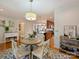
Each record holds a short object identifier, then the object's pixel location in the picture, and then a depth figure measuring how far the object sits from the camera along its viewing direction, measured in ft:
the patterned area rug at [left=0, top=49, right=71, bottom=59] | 6.49
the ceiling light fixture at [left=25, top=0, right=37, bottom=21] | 7.11
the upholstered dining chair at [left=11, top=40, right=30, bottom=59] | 5.18
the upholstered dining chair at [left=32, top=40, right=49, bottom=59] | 5.01
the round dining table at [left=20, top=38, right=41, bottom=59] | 6.45
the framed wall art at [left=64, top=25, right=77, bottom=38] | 7.71
